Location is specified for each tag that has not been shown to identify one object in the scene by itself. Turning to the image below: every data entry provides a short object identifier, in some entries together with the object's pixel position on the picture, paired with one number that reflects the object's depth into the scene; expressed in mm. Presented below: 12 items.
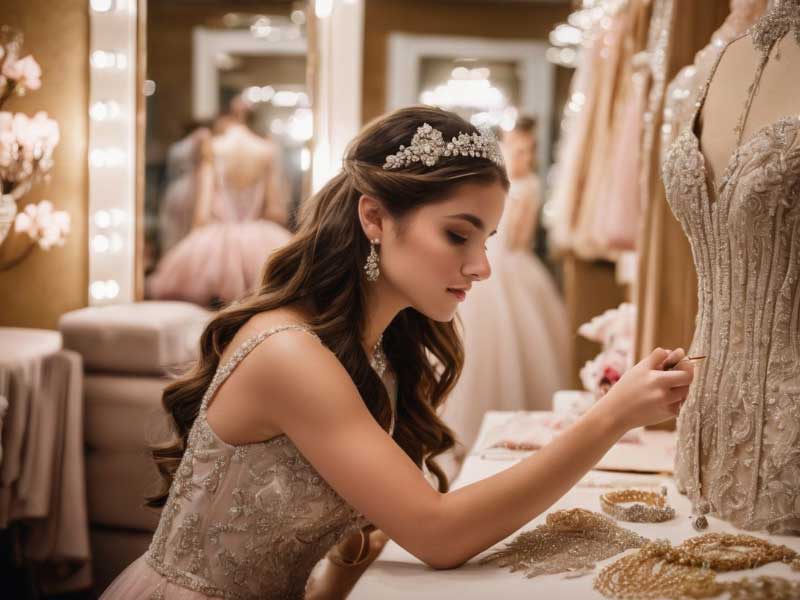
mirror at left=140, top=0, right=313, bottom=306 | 3627
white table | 1078
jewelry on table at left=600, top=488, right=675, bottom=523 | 1364
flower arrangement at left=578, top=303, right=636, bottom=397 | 2092
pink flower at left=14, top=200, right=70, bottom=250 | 1807
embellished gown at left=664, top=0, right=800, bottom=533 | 1221
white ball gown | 3885
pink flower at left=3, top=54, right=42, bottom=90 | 1711
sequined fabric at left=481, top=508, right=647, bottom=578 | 1161
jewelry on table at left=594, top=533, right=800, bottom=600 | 1012
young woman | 1150
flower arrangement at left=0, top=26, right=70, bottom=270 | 1714
